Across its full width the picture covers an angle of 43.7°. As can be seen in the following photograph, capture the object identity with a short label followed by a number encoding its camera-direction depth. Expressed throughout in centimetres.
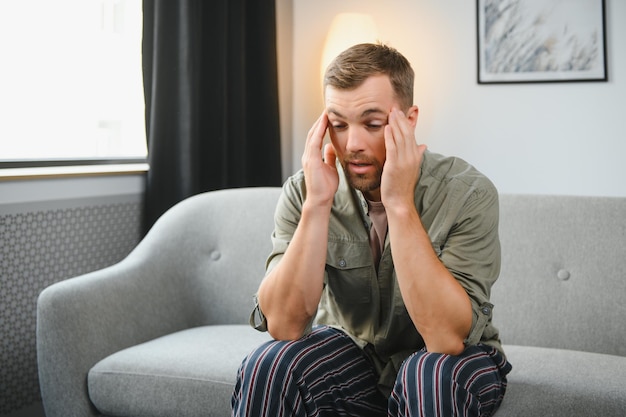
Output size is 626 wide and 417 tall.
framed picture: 335
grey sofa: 202
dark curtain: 305
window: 268
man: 153
